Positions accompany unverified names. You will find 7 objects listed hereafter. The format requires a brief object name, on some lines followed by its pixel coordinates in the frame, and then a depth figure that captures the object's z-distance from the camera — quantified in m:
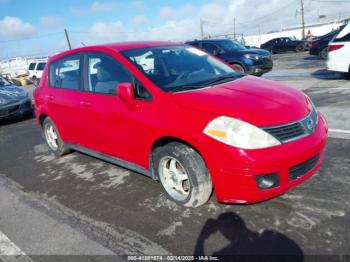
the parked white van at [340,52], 9.81
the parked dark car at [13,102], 9.46
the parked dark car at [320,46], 19.14
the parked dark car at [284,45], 30.89
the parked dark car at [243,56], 12.35
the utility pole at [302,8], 60.23
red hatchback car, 3.00
